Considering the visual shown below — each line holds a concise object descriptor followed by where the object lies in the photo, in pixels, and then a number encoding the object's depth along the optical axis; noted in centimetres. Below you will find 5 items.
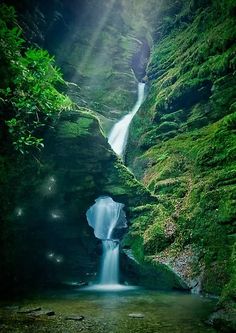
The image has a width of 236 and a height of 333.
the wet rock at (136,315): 881
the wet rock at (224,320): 758
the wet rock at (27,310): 887
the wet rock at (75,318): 842
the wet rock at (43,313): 868
